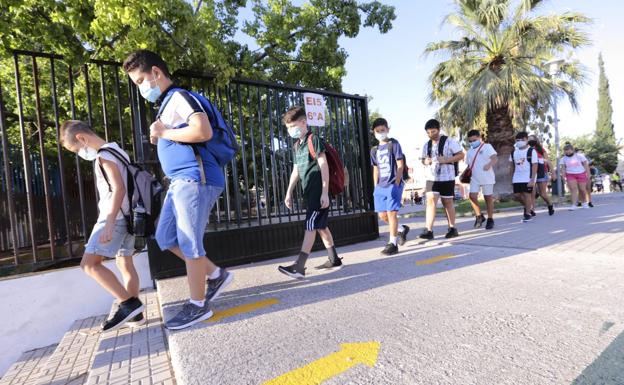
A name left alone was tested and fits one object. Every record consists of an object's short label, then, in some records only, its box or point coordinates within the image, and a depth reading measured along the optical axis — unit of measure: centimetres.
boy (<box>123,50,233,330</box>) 247
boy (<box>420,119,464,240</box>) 566
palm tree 1243
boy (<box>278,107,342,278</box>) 366
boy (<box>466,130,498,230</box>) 651
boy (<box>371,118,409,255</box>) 469
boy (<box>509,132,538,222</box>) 721
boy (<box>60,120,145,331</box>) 269
